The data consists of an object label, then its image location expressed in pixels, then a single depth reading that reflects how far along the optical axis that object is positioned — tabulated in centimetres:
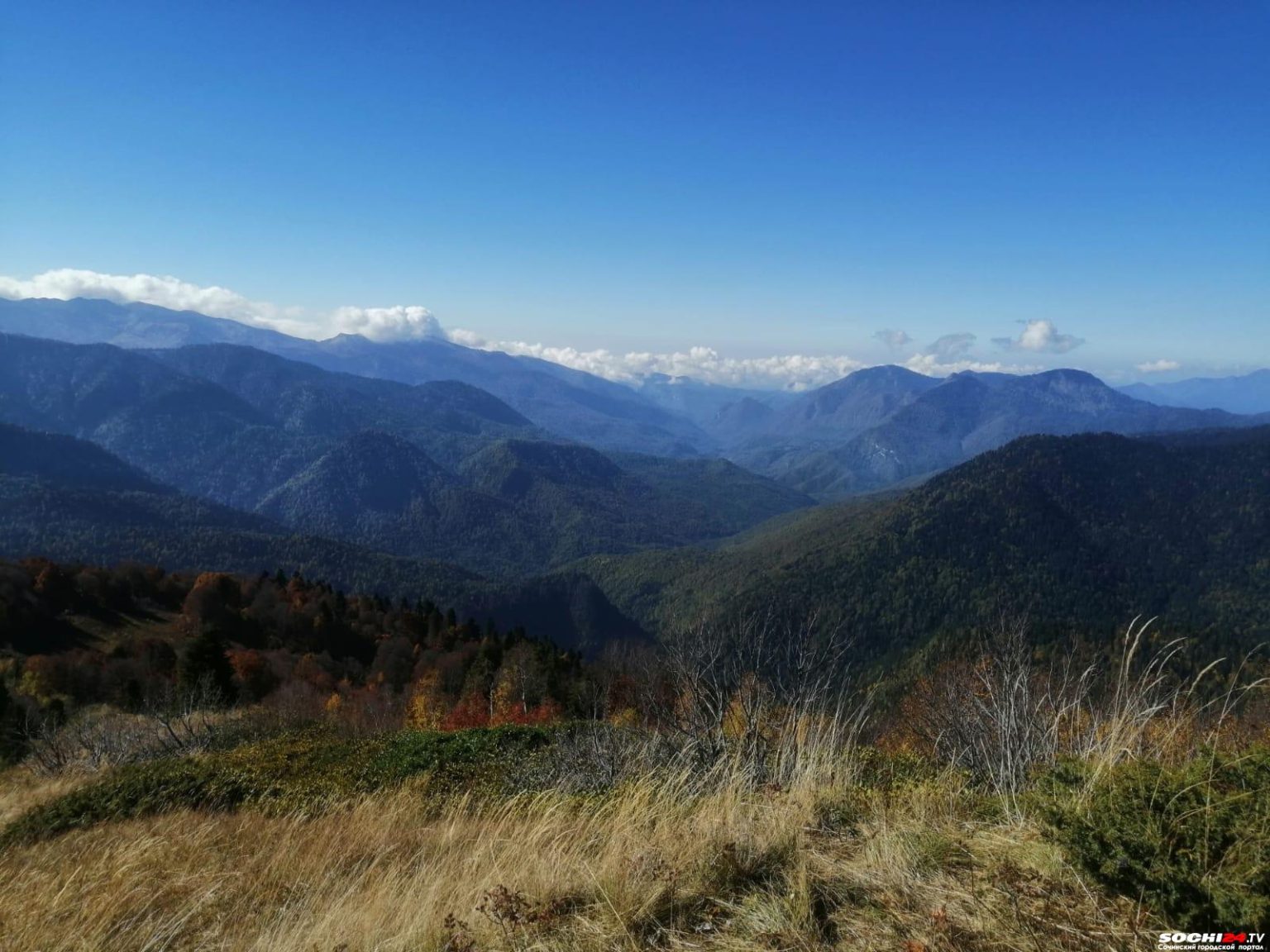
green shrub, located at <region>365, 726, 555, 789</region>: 880
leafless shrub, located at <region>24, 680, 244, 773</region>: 1470
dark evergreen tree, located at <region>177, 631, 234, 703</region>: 3169
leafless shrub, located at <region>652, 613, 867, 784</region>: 590
